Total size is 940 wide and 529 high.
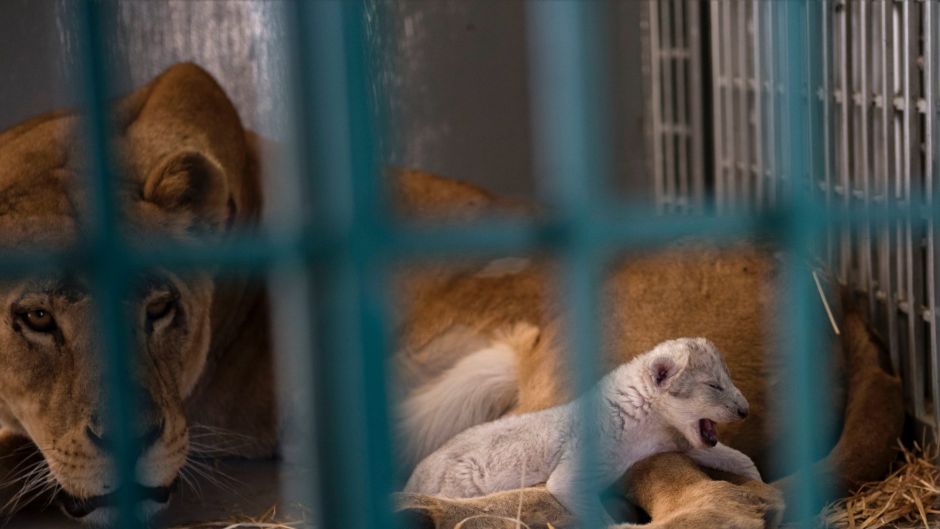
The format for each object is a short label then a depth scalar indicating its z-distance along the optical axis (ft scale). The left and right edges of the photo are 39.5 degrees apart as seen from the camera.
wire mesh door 8.59
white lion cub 7.07
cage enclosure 3.46
